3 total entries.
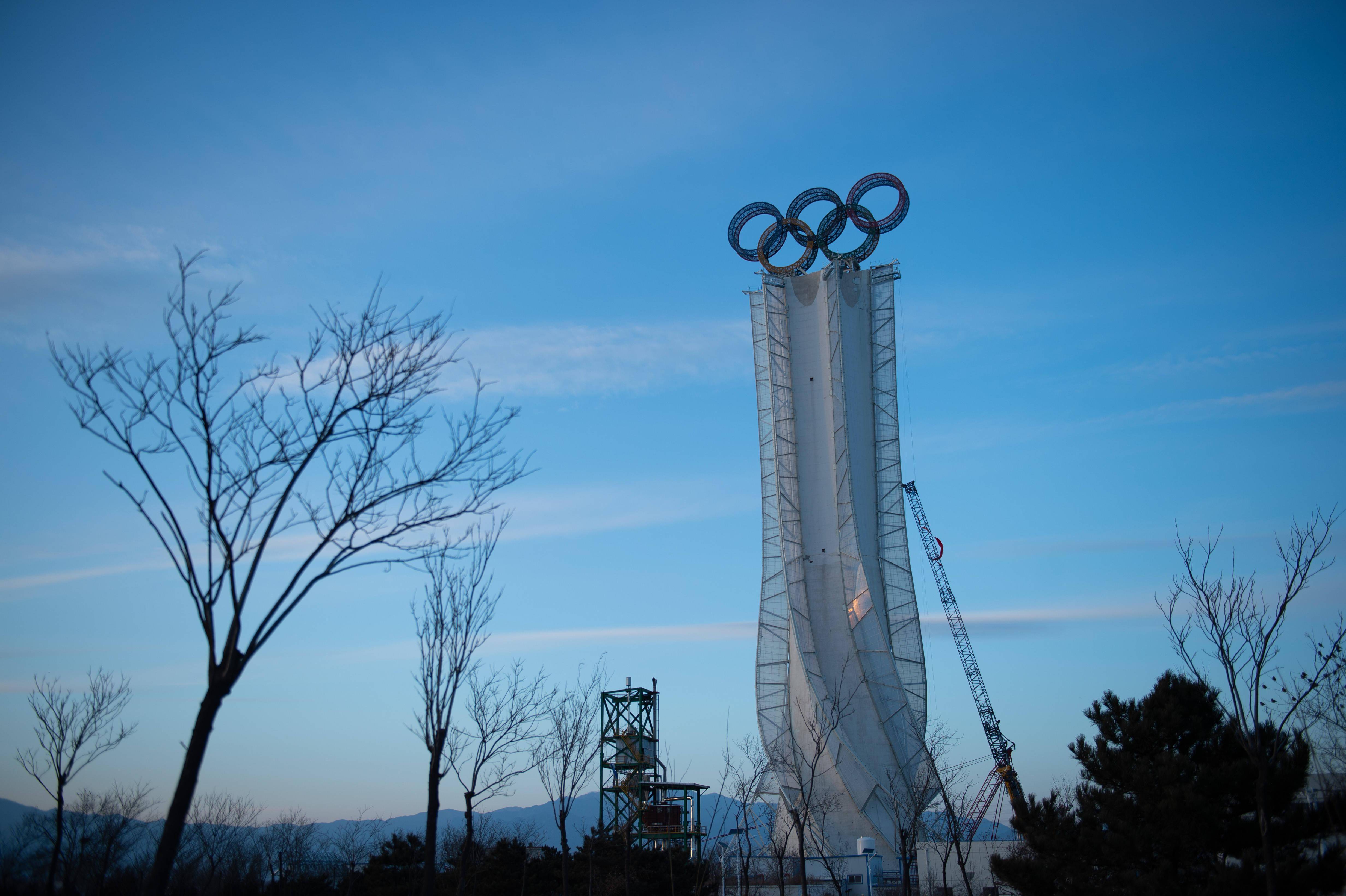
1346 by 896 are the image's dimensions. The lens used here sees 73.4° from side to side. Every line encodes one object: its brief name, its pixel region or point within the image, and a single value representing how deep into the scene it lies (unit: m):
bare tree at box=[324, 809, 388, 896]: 45.56
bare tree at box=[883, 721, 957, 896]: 28.41
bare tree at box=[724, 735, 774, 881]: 33.00
